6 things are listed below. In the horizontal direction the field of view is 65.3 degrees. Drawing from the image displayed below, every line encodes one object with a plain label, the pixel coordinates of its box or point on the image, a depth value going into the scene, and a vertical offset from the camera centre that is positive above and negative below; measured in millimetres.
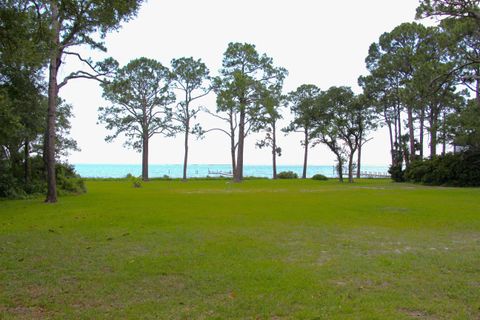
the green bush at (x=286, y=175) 48781 -675
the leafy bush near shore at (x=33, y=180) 17750 -600
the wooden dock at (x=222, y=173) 61600 -633
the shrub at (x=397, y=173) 36625 -256
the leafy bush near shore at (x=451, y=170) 27688 +48
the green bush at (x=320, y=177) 42700 -816
